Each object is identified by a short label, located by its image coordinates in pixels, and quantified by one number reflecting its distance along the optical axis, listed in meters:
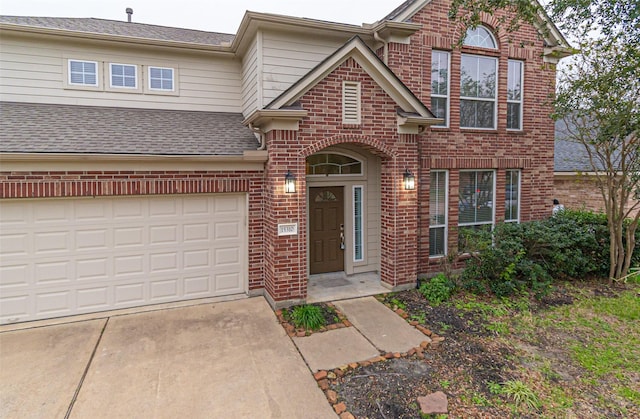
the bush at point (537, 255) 7.06
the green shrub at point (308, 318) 5.58
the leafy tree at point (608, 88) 6.53
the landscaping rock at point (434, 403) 3.66
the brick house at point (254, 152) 6.00
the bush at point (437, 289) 6.66
